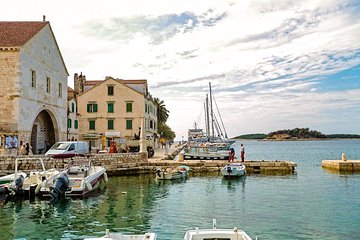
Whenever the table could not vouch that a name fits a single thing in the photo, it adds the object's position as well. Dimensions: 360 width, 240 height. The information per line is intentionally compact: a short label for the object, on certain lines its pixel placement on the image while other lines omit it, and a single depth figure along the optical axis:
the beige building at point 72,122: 38.78
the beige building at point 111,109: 47.00
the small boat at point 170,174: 26.11
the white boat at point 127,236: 8.51
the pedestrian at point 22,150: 25.62
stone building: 26.41
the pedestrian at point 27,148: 26.77
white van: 26.95
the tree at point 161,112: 80.38
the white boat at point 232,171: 27.27
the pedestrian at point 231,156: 34.09
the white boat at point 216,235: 8.84
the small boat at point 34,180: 19.06
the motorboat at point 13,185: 18.83
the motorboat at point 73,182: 18.72
